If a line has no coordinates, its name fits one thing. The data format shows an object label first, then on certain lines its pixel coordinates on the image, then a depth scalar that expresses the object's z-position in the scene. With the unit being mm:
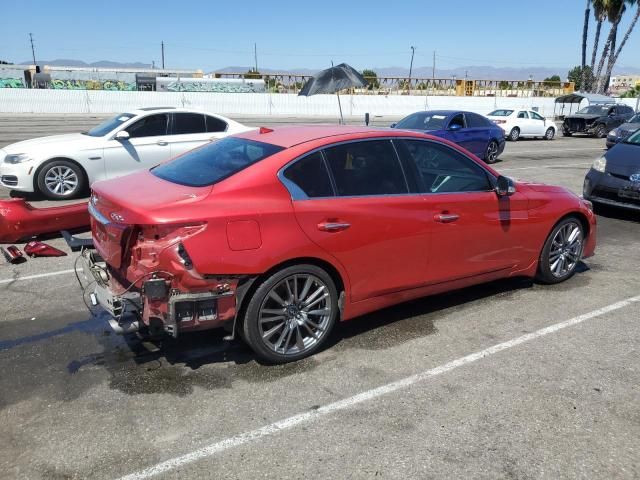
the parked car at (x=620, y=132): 19656
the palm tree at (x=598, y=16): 51991
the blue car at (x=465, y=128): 14297
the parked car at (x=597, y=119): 27797
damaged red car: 3625
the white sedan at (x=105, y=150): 9344
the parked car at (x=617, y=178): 8578
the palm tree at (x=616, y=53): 51819
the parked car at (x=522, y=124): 25031
